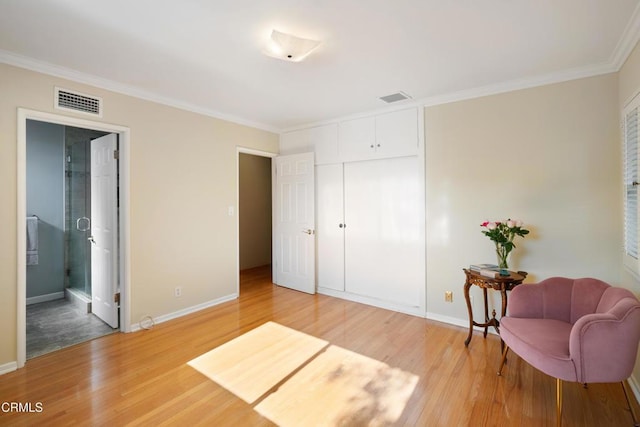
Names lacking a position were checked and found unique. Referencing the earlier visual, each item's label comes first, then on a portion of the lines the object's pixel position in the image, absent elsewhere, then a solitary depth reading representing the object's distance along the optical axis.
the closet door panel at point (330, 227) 4.24
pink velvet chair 1.65
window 2.11
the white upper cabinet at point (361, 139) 3.57
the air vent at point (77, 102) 2.61
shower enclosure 3.73
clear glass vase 2.65
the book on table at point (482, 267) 2.69
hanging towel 3.66
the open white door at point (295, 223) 4.40
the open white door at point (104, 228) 3.13
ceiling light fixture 2.05
